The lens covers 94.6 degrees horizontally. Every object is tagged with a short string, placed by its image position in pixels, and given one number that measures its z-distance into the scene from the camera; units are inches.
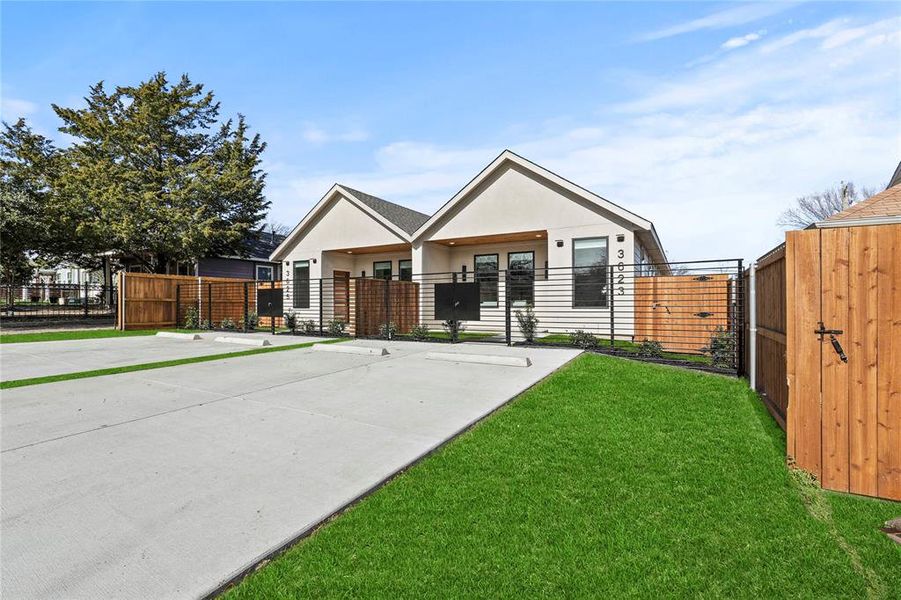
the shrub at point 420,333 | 473.7
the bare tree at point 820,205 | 1094.4
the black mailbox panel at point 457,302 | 422.9
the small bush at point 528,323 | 437.4
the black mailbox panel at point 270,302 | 561.6
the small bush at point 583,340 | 381.9
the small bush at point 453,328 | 425.1
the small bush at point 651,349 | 335.6
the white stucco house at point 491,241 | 482.6
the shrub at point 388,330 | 477.4
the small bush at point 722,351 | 289.4
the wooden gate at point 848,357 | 120.0
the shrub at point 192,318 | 665.6
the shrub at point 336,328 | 531.5
